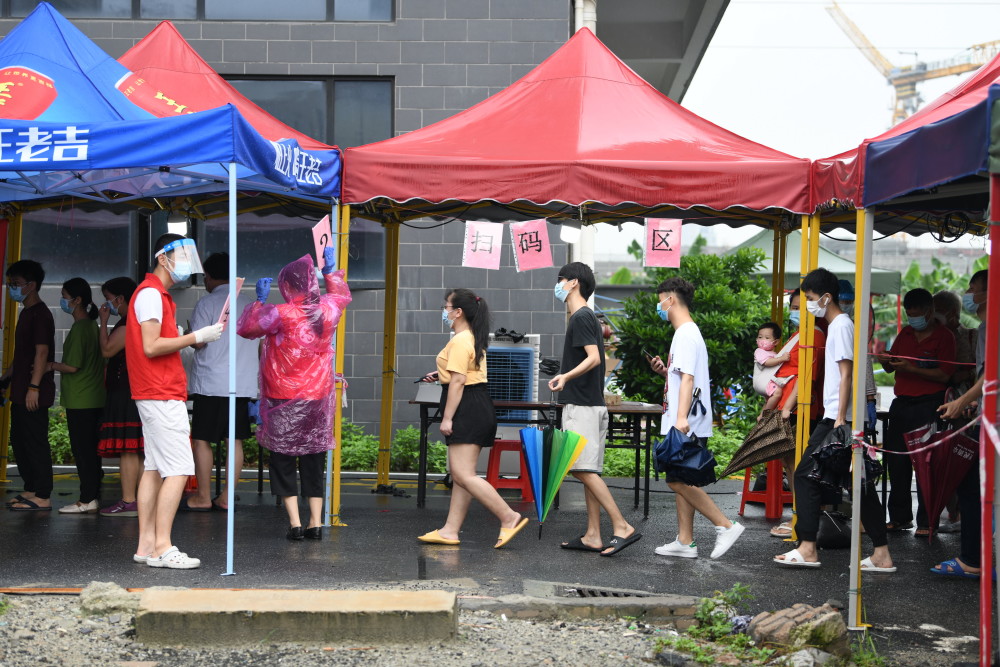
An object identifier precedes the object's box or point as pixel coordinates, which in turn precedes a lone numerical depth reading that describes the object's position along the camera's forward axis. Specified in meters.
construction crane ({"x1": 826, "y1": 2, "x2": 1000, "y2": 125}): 136.12
